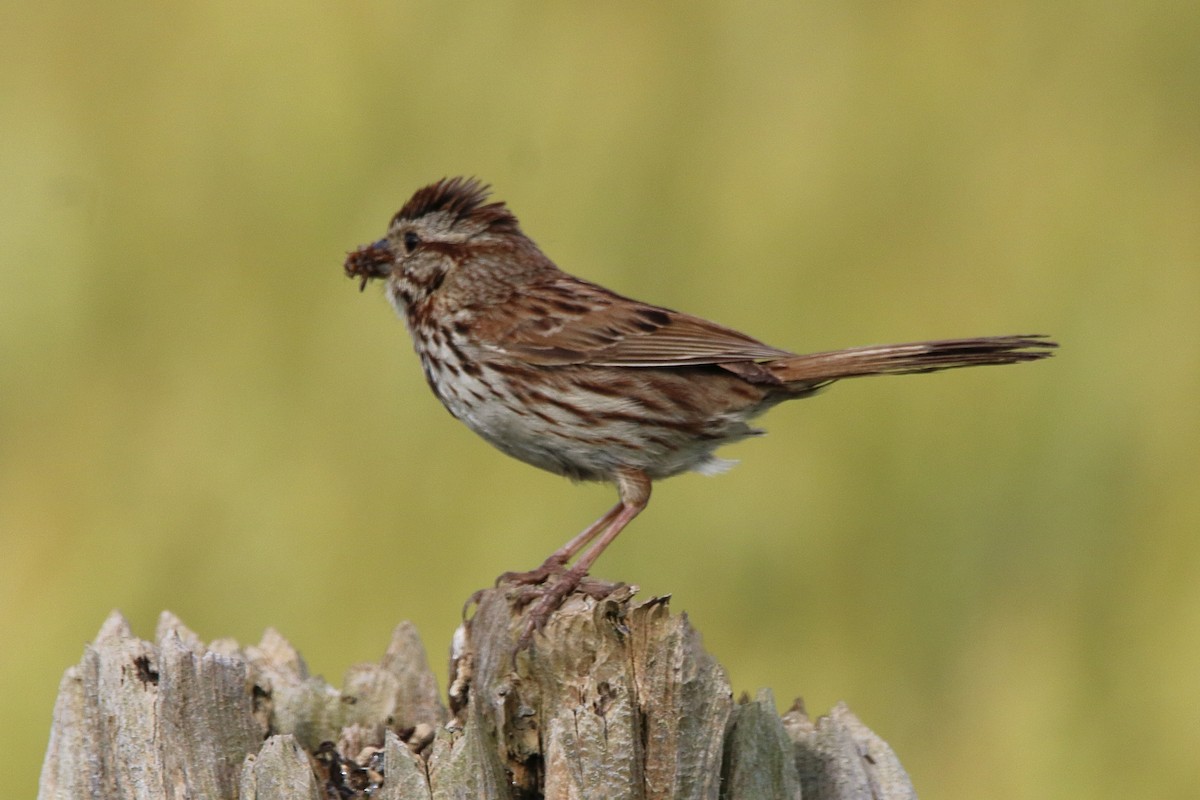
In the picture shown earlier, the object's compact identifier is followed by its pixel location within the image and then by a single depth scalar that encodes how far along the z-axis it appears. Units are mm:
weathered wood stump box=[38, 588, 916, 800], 5375
